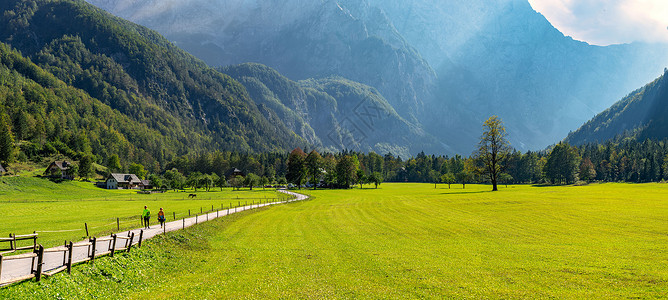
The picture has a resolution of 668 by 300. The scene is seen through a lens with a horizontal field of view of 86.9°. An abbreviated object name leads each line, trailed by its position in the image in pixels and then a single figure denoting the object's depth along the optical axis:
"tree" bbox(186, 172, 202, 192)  162.43
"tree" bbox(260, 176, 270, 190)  175.62
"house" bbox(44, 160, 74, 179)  141.31
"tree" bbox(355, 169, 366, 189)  156.94
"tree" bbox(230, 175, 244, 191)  176.12
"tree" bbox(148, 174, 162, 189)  167.48
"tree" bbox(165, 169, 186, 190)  166.75
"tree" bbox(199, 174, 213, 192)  163.00
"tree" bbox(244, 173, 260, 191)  168.38
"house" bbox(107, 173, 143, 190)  164.00
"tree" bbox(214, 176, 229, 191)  169.50
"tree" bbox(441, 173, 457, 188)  164.07
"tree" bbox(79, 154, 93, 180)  160.50
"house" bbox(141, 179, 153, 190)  179.35
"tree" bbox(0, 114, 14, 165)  129.62
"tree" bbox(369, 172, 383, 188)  158.25
